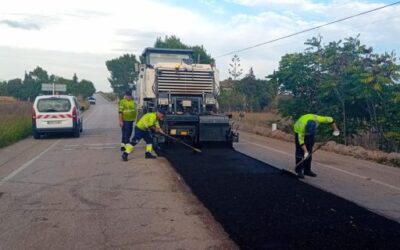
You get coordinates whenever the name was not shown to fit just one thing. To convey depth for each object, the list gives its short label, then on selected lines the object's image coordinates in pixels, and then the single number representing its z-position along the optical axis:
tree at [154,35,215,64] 48.77
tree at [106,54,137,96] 93.00
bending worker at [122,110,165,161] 12.09
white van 17.31
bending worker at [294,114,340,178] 9.84
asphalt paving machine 14.83
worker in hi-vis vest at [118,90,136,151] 13.36
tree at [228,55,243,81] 32.57
